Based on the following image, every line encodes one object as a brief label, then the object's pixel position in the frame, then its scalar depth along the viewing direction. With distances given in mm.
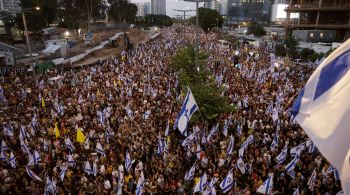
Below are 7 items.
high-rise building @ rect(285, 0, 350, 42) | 52125
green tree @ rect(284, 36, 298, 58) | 42844
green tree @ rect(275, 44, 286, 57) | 44281
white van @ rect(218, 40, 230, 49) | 50028
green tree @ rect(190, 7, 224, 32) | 94312
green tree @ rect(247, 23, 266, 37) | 74800
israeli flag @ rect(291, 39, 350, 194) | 3482
